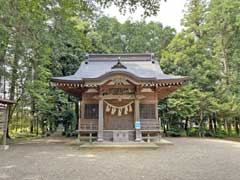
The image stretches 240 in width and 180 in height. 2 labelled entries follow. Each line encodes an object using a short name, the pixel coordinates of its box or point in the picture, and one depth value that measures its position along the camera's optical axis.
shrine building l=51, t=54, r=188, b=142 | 10.20
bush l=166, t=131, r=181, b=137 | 17.58
